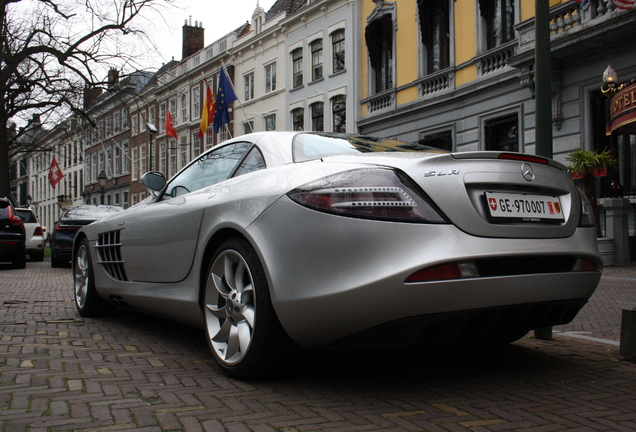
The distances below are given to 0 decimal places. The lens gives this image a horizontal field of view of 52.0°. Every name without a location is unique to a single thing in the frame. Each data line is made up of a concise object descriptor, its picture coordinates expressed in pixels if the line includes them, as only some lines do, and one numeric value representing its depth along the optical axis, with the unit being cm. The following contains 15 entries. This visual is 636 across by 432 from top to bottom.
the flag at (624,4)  1261
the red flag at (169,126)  2870
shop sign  1005
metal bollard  384
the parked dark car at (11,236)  1430
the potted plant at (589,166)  1224
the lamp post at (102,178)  3272
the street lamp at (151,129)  2587
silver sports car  280
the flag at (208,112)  2447
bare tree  2272
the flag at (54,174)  3856
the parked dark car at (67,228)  1488
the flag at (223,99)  2223
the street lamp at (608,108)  1293
